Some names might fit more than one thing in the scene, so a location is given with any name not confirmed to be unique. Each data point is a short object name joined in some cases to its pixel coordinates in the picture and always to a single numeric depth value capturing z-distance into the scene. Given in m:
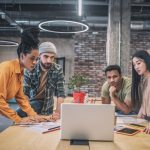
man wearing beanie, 3.23
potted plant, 3.42
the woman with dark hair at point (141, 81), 3.02
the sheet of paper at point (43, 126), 2.14
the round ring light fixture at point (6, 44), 10.60
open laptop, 1.82
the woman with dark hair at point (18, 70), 2.31
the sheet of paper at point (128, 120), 2.49
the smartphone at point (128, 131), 2.06
